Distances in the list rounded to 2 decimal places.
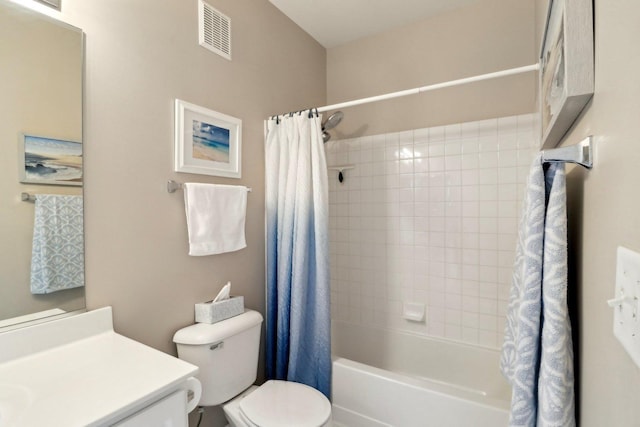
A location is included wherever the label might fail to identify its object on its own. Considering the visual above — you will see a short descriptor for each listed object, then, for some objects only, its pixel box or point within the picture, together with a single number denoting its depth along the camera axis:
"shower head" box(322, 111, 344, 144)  2.05
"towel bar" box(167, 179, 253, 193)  1.42
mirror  0.98
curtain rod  1.42
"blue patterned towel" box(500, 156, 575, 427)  0.66
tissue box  1.50
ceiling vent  1.56
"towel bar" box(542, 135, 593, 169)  0.59
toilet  1.29
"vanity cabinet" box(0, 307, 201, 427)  0.75
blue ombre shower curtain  1.74
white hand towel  1.48
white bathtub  1.39
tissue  1.57
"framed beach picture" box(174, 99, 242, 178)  1.46
